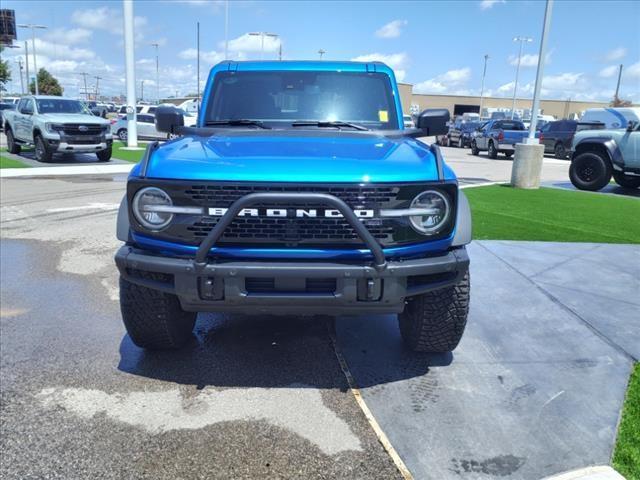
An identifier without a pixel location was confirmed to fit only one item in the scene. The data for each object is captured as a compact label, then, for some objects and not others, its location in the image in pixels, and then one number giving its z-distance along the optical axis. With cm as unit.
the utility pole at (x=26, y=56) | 6639
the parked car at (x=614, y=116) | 1805
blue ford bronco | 275
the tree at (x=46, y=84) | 8438
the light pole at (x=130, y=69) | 1970
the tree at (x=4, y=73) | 6088
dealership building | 8669
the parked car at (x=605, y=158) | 1183
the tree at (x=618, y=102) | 7656
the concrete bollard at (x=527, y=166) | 1180
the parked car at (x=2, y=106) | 3270
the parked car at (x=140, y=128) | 2638
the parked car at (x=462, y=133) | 3007
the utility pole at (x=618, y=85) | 8144
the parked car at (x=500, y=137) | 2250
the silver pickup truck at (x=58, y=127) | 1523
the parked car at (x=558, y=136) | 2361
